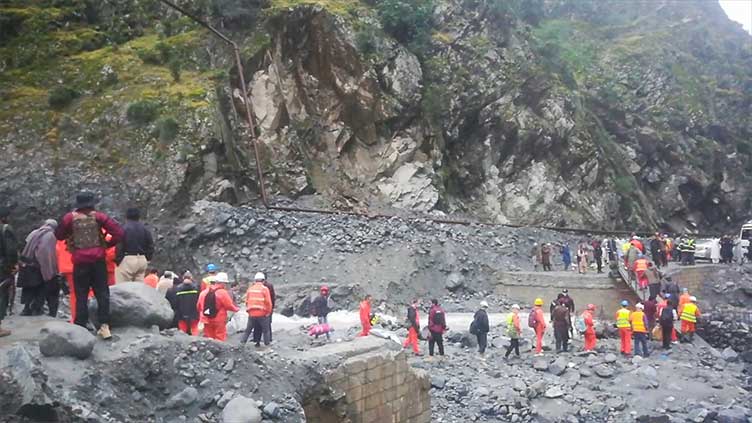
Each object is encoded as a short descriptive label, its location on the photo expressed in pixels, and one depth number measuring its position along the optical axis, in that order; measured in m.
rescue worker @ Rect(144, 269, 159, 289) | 10.58
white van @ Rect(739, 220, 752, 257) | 27.53
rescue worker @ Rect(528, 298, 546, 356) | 14.88
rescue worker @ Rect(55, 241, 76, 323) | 8.28
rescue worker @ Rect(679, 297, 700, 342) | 17.27
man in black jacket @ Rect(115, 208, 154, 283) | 8.10
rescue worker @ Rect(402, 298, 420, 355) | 14.47
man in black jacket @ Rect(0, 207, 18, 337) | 7.62
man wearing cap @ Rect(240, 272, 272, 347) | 9.92
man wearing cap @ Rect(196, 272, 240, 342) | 9.41
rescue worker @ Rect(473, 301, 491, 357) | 14.77
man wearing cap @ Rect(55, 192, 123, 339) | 6.43
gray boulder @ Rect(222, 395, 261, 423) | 6.45
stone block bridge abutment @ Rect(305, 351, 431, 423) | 8.05
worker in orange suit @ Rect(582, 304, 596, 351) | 15.34
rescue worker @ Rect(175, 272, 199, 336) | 9.20
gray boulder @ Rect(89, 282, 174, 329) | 7.18
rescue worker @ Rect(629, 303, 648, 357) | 15.16
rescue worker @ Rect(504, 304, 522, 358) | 14.66
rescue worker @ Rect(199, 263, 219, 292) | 9.69
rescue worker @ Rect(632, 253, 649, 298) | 19.70
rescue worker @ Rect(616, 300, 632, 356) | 15.27
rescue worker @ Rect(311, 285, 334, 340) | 14.55
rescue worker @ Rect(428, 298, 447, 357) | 13.99
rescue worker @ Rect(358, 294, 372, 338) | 14.20
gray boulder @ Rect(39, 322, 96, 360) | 6.14
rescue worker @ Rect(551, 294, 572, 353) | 14.96
